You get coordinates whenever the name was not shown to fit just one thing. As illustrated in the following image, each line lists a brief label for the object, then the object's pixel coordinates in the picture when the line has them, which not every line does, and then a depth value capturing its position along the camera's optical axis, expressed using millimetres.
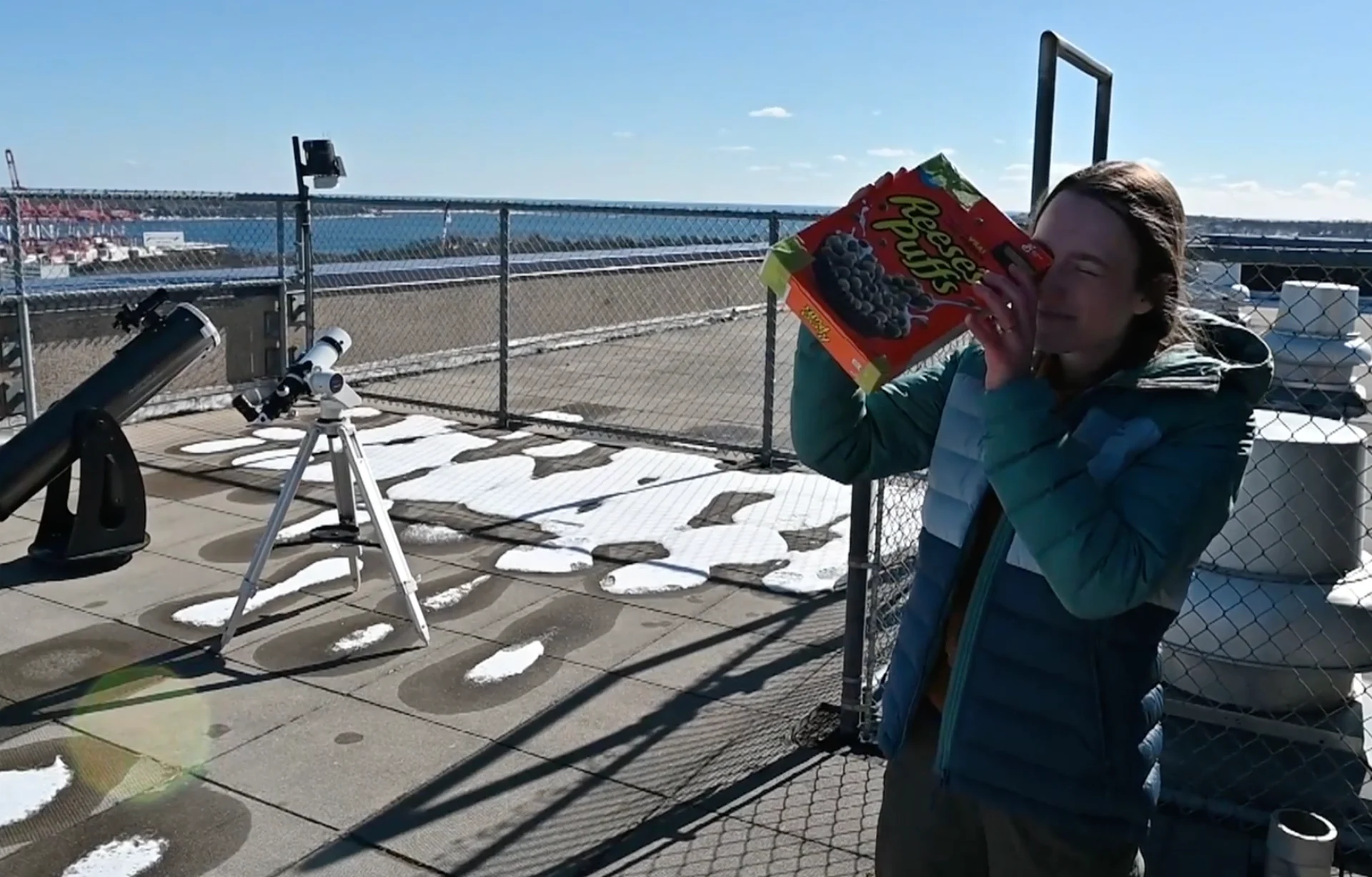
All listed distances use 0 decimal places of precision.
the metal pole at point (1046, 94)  3309
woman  1664
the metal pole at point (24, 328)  8078
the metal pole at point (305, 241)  10195
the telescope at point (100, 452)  5562
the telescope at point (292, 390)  4812
